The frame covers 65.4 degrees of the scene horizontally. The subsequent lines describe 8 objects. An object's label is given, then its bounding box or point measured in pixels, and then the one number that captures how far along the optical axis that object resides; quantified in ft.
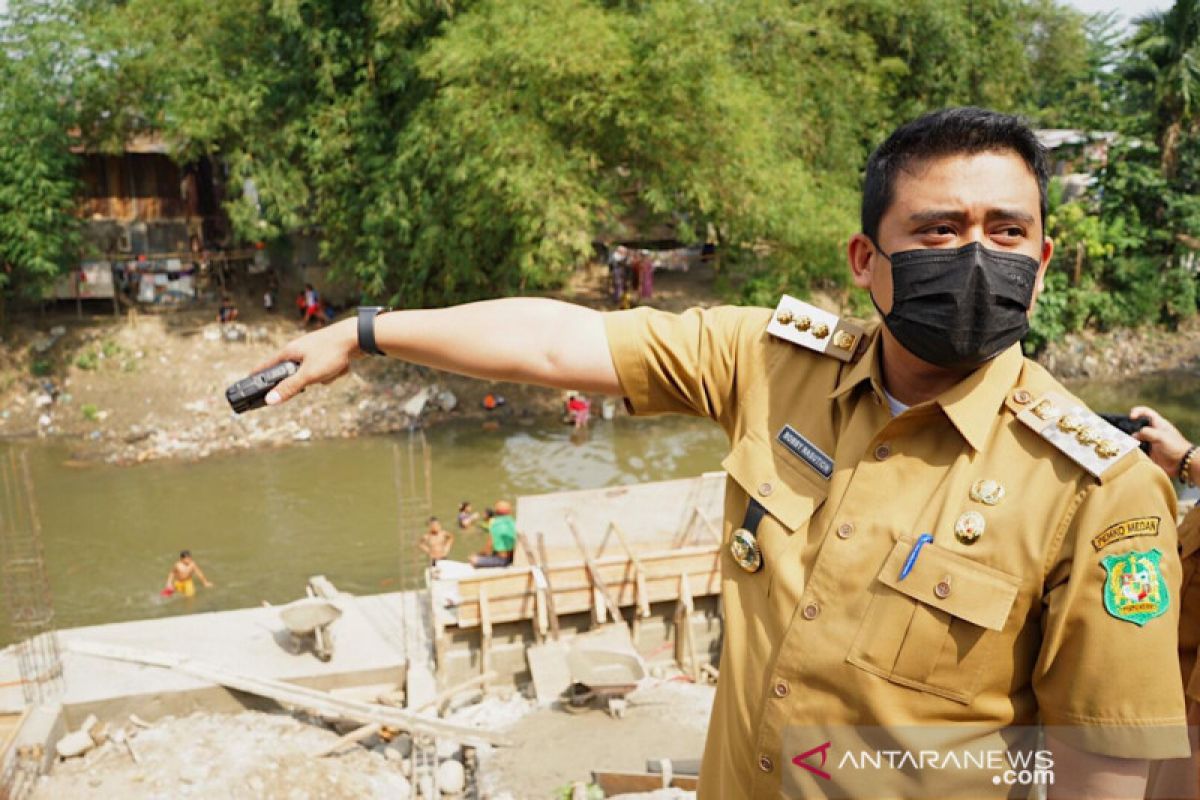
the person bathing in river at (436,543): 32.78
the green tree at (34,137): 53.26
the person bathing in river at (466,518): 39.09
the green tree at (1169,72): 60.95
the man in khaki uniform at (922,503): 4.36
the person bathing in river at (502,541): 30.83
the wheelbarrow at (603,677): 22.45
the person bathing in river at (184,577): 34.60
